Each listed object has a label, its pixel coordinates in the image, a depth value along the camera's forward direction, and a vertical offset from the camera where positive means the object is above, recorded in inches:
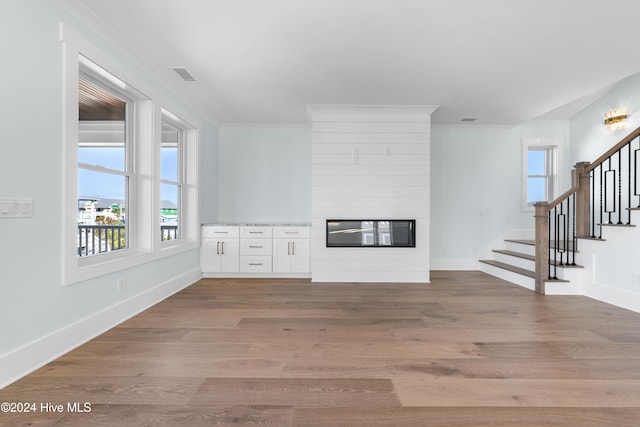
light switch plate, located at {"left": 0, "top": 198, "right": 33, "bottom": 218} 72.6 +1.1
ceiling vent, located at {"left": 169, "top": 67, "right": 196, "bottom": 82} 134.6 +62.5
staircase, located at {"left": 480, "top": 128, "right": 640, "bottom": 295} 143.1 -12.9
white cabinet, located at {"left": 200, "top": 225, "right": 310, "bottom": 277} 193.6 -22.1
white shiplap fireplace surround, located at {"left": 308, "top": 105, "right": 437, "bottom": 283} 185.9 +17.4
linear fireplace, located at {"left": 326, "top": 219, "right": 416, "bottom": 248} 187.5 -11.4
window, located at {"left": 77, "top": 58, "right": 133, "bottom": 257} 107.4 +18.6
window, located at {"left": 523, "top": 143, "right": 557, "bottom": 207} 226.7 +30.6
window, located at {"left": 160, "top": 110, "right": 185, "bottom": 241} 165.3 +20.5
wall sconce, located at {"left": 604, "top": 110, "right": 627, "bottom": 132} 180.5 +56.4
